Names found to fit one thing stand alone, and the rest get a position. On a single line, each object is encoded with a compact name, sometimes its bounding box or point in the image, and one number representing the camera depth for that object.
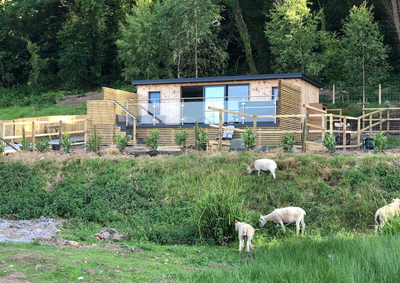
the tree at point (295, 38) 30.36
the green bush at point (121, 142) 17.94
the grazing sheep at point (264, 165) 12.80
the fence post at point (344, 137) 17.57
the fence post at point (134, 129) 21.33
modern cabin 20.05
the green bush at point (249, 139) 15.87
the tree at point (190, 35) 31.22
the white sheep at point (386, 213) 9.34
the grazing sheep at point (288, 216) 9.88
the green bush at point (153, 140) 17.95
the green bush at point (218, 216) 9.92
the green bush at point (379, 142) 14.59
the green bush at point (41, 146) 18.62
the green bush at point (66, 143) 18.44
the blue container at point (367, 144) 17.75
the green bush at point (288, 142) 15.22
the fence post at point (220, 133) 16.55
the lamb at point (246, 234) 8.86
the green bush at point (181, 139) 17.12
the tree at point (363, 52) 27.34
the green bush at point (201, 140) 16.92
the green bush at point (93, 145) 18.14
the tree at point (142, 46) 35.64
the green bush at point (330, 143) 14.83
